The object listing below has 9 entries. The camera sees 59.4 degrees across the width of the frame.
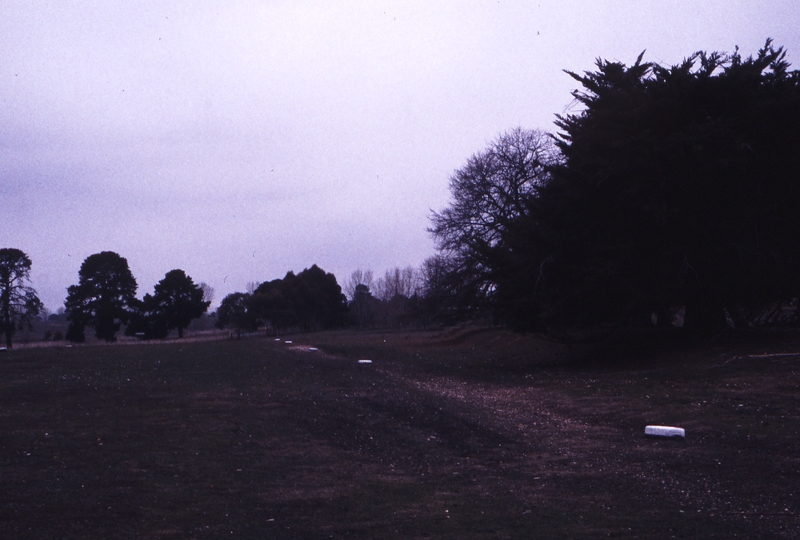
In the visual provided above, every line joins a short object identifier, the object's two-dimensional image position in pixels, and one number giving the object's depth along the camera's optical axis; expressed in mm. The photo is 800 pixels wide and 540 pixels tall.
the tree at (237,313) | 75688
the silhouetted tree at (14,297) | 53562
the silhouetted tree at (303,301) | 74812
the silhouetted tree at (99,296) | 61438
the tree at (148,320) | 66000
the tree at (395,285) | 124138
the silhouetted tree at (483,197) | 39562
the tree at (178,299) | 70062
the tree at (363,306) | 94188
